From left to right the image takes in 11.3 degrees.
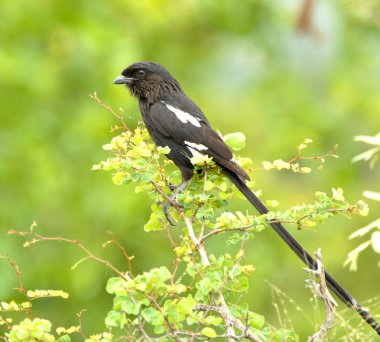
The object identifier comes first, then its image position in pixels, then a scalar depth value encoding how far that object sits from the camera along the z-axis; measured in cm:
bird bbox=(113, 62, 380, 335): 964
